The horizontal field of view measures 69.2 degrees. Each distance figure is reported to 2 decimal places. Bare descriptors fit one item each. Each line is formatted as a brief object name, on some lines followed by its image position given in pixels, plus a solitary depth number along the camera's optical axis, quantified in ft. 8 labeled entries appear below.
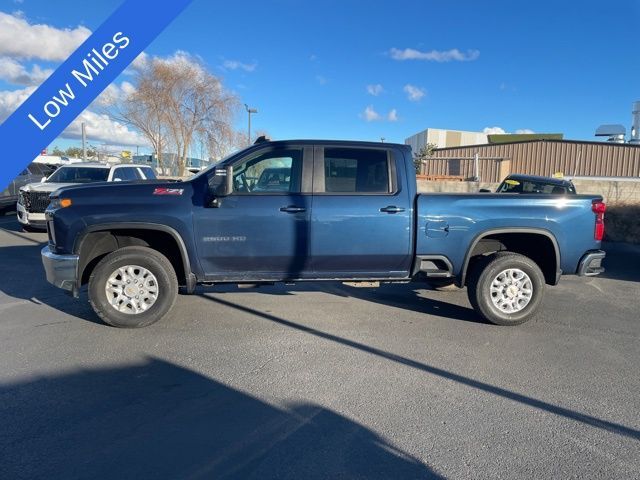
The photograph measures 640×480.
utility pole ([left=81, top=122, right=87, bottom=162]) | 104.08
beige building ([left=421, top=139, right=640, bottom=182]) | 91.71
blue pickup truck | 15.94
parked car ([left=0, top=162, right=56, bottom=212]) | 50.75
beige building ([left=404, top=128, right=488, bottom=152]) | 198.18
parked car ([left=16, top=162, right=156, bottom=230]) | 37.37
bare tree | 97.25
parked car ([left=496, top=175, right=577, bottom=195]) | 36.11
